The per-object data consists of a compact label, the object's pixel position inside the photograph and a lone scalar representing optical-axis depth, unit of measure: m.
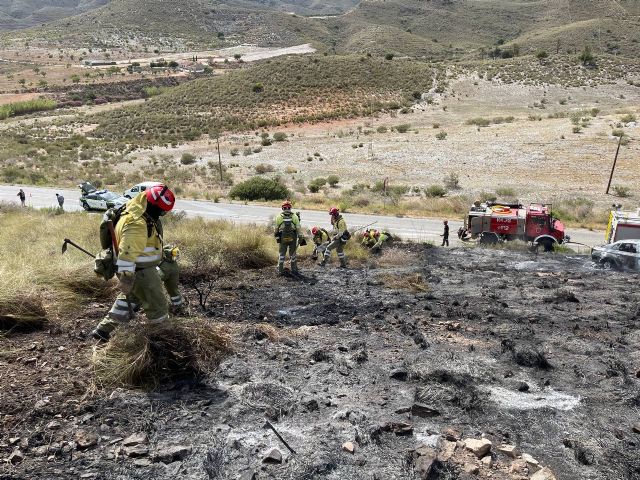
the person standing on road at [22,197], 23.23
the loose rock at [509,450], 4.98
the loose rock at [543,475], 4.65
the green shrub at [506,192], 28.03
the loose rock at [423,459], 4.61
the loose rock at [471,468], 4.71
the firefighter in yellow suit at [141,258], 5.86
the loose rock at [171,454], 4.65
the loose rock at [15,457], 4.45
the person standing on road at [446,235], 17.78
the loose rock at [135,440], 4.80
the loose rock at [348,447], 4.95
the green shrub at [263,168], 36.56
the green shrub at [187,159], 39.79
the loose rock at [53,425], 4.91
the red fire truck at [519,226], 17.25
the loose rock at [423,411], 5.62
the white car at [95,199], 23.72
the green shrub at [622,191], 28.07
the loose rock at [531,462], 4.81
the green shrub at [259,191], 29.45
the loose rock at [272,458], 4.71
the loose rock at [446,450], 4.85
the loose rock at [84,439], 4.72
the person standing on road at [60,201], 22.40
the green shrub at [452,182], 31.23
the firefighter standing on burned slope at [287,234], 11.57
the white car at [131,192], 21.58
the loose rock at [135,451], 4.68
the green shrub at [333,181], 33.23
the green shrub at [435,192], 29.66
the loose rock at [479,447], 4.93
